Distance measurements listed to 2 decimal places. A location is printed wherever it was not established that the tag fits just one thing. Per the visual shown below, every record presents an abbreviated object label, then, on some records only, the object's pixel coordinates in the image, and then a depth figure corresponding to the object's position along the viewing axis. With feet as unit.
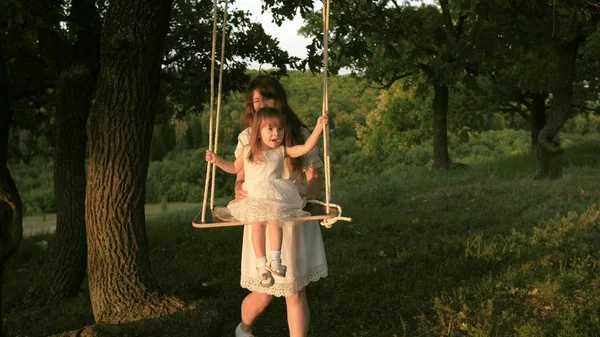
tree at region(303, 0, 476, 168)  24.09
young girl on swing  13.17
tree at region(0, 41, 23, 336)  17.22
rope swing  12.91
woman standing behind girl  13.96
